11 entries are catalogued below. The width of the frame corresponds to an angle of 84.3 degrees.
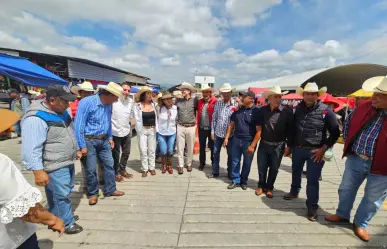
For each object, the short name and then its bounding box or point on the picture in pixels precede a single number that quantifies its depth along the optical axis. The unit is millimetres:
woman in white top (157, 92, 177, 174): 4562
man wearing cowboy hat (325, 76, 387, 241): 2305
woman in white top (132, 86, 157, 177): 4367
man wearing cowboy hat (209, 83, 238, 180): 4227
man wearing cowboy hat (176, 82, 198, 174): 4643
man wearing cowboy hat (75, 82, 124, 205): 3061
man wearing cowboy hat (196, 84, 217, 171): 4809
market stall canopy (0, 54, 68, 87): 4949
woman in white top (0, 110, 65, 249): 1179
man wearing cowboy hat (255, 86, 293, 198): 3311
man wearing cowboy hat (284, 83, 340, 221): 2865
